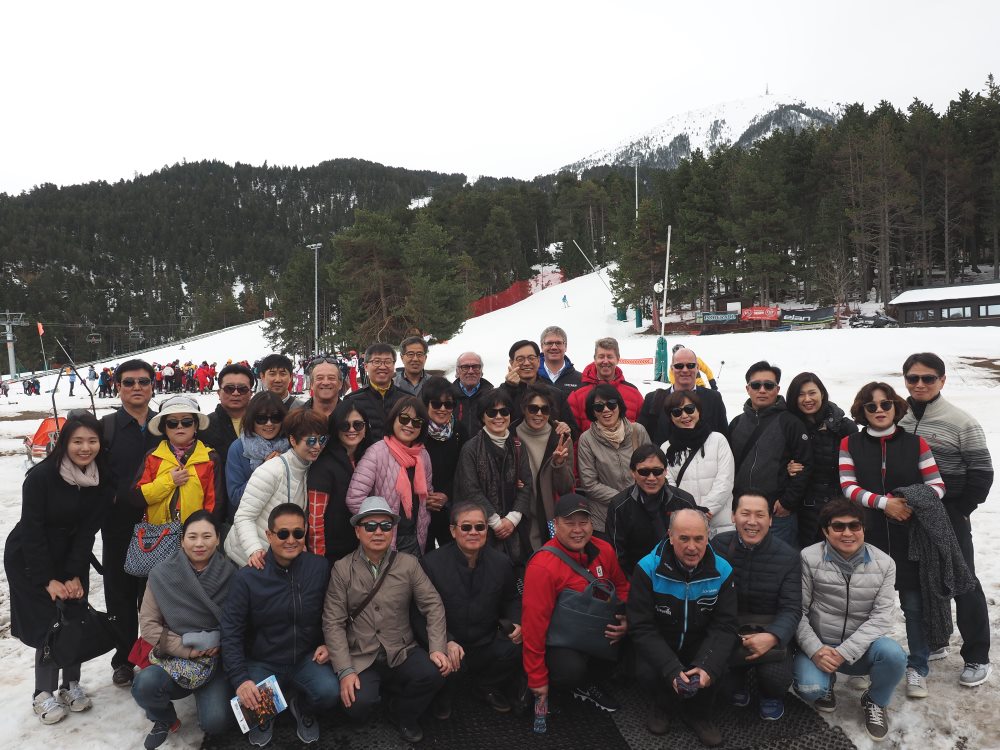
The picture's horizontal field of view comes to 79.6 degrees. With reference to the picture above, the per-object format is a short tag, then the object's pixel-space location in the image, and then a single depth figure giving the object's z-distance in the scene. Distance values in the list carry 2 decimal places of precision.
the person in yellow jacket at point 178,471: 3.45
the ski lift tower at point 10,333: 46.38
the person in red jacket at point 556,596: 3.23
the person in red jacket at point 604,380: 4.61
